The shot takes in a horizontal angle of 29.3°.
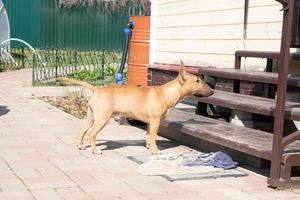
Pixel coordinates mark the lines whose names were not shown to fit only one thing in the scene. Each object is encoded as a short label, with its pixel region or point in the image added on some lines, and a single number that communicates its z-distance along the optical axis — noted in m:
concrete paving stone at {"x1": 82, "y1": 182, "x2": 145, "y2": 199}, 4.88
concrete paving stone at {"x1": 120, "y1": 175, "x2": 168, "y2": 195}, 5.06
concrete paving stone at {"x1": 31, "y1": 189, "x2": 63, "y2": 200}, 4.78
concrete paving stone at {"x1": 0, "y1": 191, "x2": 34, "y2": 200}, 4.75
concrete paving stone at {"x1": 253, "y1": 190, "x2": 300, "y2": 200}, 4.95
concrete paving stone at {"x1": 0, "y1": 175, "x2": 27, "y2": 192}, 5.05
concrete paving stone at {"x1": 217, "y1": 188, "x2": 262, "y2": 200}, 4.93
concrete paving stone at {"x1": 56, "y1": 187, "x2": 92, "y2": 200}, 4.81
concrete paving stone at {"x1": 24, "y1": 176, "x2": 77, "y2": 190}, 5.14
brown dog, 6.48
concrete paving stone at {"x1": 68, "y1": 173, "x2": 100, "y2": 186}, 5.31
